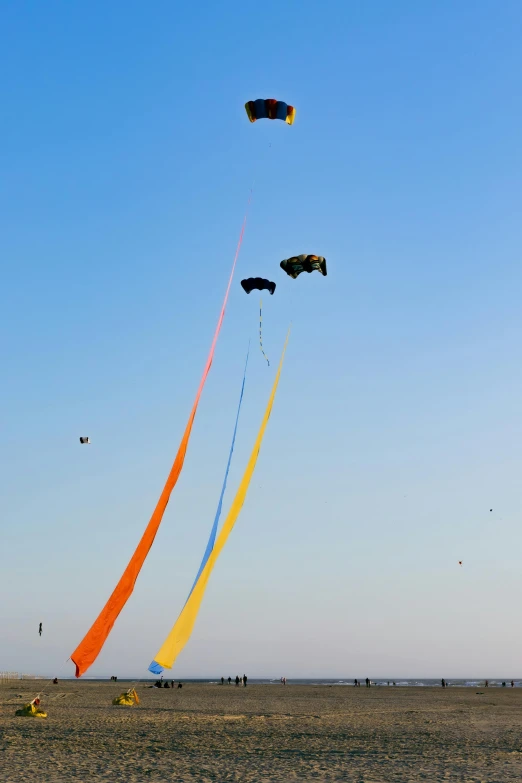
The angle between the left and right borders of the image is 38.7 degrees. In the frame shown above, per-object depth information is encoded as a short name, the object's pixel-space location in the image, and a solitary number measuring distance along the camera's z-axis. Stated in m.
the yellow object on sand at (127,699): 29.02
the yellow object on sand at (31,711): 21.89
